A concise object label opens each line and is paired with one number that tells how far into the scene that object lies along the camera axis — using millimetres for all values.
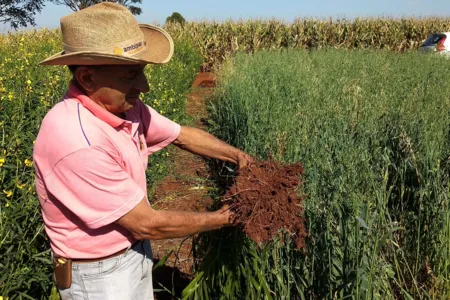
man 1540
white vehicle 14164
